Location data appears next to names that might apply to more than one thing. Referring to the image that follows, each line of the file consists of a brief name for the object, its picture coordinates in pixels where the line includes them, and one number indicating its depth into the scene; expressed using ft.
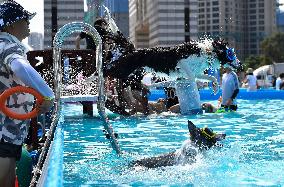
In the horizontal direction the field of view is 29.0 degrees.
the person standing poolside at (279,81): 86.48
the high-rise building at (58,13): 165.89
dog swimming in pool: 19.58
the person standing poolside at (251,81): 80.59
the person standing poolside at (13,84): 11.12
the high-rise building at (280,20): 402.52
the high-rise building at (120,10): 278.26
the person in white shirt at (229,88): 46.24
